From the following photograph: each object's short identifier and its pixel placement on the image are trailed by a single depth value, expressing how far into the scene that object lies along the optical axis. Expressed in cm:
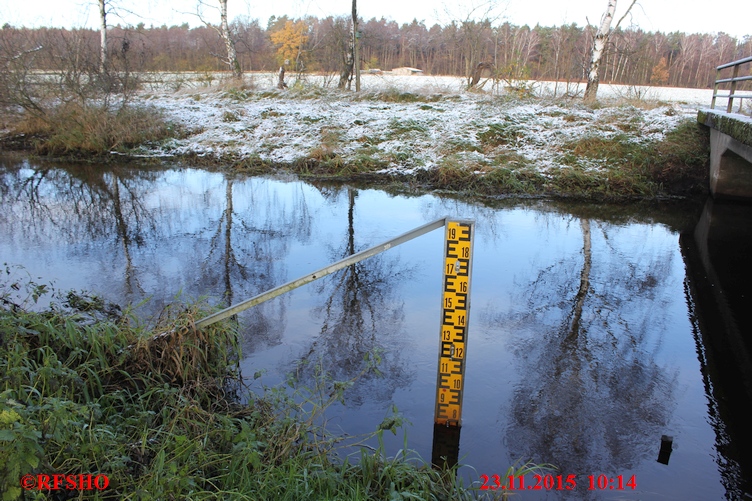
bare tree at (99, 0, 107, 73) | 2450
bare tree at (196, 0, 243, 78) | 2377
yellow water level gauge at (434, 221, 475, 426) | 389
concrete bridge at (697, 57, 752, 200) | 1096
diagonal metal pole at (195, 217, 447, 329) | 388
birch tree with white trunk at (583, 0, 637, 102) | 1770
